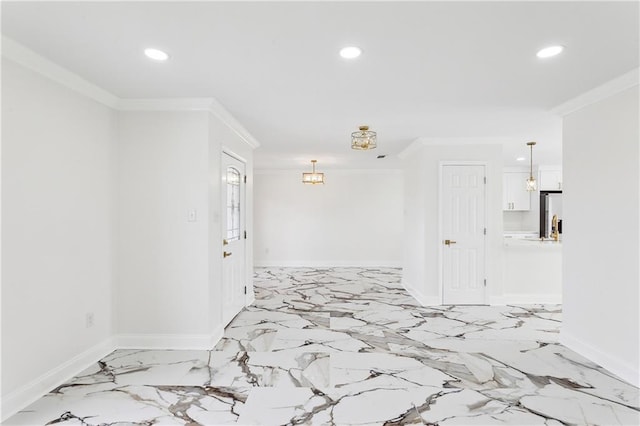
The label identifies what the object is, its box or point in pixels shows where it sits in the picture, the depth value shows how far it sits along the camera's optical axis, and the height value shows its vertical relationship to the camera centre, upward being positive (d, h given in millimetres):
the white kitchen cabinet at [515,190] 8492 +586
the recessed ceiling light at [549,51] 2404 +1132
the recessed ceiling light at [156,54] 2459 +1124
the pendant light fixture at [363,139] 4188 +897
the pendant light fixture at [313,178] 7488 +783
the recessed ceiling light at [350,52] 2389 +1117
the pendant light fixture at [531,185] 6383 +547
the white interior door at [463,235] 5273 -300
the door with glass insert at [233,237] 4176 -304
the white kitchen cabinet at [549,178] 8133 +851
